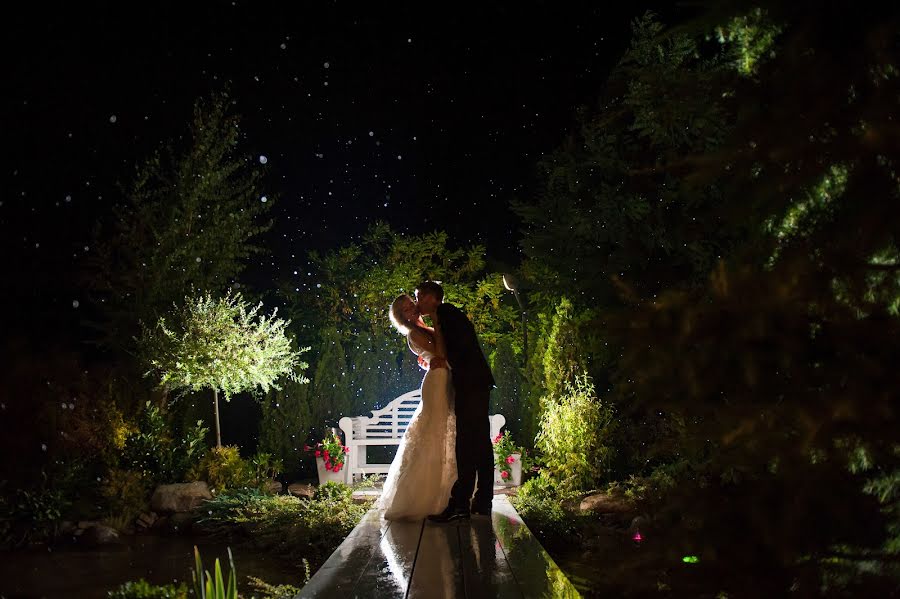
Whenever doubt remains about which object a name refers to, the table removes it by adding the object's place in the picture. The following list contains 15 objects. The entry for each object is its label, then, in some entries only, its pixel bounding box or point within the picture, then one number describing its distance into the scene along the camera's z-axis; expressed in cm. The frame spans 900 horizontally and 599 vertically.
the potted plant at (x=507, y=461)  1008
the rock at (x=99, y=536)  806
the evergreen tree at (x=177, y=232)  1089
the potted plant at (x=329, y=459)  1035
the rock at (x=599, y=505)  804
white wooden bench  1066
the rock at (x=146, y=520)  887
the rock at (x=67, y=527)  828
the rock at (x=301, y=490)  1004
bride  566
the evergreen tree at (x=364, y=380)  1198
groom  532
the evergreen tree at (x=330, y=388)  1159
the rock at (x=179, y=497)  900
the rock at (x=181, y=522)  866
